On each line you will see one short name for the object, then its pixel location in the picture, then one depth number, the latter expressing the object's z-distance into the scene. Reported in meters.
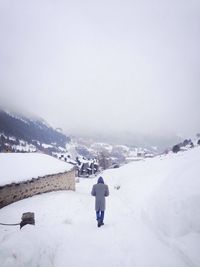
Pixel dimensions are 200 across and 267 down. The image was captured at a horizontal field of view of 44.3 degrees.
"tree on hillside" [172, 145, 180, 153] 74.33
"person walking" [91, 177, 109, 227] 10.32
